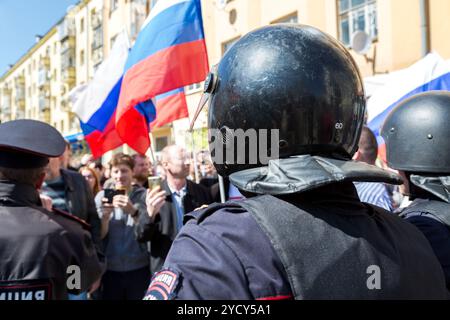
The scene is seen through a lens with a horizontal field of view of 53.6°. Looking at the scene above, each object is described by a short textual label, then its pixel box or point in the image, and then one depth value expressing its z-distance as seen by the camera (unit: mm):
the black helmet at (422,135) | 2029
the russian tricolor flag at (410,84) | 5152
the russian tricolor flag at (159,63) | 4438
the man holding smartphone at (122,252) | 3885
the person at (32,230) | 1944
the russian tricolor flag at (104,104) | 5355
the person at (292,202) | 974
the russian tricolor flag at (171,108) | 5148
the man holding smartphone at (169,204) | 3701
